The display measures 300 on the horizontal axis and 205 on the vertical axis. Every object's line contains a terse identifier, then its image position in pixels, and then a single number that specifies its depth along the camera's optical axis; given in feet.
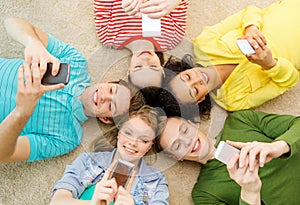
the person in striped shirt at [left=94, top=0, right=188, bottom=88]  3.66
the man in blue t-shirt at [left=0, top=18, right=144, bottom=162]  3.51
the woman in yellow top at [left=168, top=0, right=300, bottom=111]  3.81
